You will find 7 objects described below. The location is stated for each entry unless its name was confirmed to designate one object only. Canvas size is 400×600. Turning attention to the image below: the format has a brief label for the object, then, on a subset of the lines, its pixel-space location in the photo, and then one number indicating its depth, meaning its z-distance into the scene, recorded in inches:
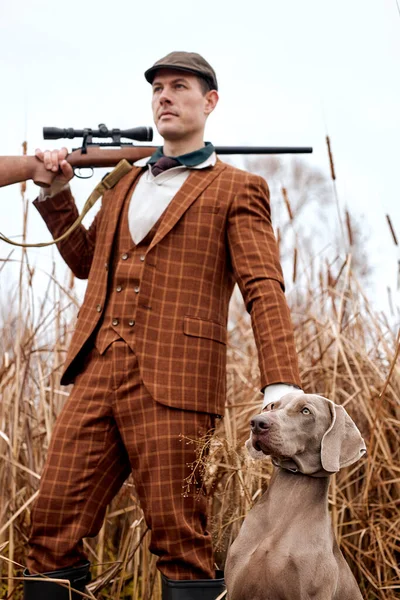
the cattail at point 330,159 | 166.2
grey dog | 98.5
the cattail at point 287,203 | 170.8
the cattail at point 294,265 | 177.9
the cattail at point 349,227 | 176.7
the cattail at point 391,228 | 164.7
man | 127.2
